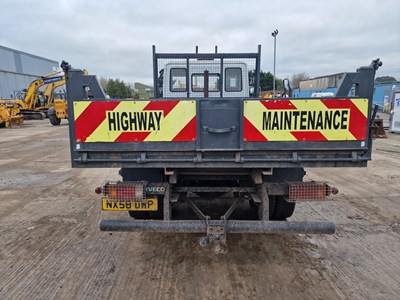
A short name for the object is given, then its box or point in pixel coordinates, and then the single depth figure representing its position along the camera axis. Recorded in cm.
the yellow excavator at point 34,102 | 2562
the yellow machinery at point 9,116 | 2230
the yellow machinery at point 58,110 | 2387
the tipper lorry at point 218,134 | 288
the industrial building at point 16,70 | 4297
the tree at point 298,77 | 7306
